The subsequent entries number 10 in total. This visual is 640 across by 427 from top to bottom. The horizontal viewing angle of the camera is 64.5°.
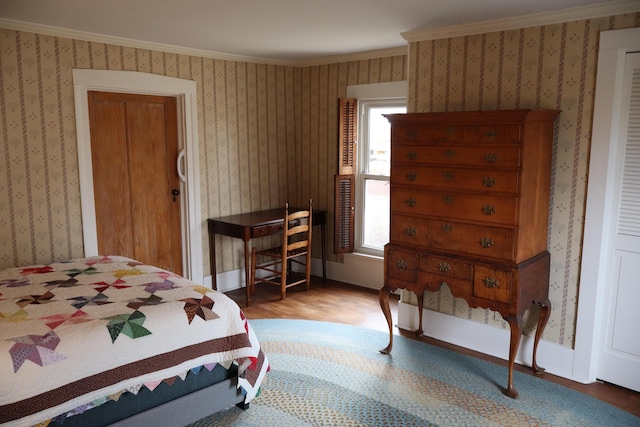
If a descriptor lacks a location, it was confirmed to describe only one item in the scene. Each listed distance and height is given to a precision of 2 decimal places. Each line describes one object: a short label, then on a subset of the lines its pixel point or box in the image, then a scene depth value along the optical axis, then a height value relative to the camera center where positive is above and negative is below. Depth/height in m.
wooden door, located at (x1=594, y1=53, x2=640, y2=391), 2.88 -0.62
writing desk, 4.46 -0.70
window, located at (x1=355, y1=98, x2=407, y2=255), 4.88 -0.29
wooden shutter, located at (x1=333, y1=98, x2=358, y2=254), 4.82 -0.28
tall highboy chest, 2.87 -0.35
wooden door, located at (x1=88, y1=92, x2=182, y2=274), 4.05 -0.24
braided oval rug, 2.69 -1.41
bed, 2.04 -0.90
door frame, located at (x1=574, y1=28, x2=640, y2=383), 2.87 -0.30
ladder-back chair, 4.63 -1.02
